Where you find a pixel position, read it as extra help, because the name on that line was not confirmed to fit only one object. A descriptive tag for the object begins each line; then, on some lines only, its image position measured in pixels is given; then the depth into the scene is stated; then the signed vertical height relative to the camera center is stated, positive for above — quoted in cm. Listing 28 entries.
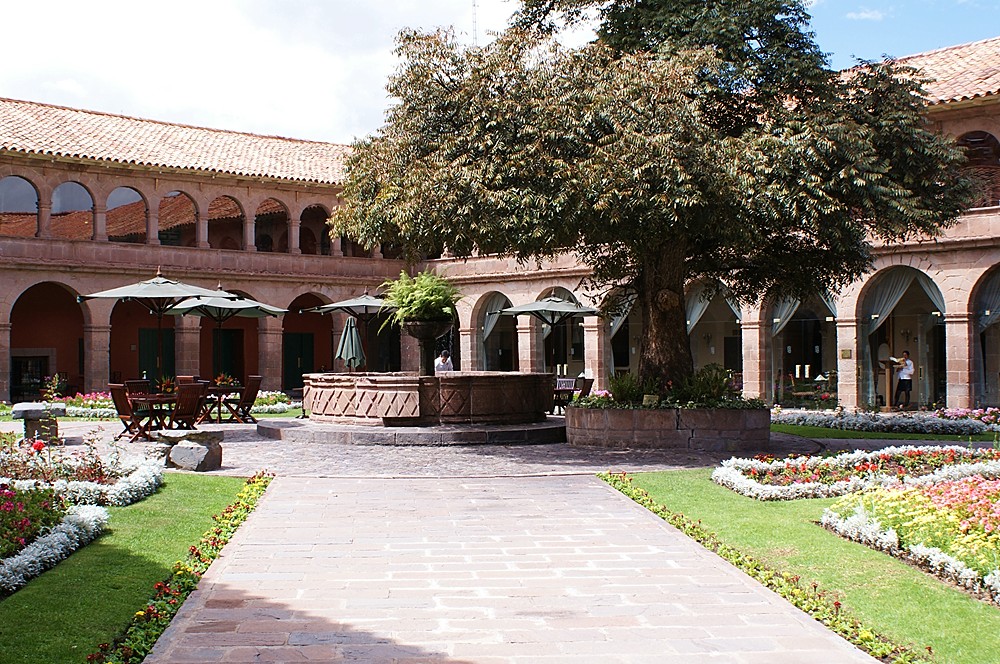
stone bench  1293 -73
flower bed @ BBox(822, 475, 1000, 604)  589 -116
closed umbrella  2120 +37
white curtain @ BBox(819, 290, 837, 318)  2334 +130
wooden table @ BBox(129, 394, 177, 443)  1484 -67
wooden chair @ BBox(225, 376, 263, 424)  1906 -69
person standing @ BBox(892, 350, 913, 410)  2227 -40
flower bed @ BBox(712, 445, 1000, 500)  930 -117
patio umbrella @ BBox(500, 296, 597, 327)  2223 +121
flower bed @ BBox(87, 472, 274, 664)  462 -133
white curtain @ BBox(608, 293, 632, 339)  1680 +100
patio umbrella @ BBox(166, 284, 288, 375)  1933 +119
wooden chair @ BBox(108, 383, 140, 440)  1535 -71
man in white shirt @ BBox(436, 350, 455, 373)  2518 +0
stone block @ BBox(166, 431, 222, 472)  1130 -101
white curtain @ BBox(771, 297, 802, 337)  2406 +116
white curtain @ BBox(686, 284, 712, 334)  2561 +146
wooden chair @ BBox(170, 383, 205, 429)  1501 -58
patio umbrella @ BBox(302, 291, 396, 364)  2177 +132
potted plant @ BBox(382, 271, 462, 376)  1576 +94
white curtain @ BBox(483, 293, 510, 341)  3052 +175
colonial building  2192 +232
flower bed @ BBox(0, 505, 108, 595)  581 -119
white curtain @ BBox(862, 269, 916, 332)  2250 +147
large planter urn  1584 +50
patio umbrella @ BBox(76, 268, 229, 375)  1650 +128
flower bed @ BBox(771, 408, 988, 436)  1692 -117
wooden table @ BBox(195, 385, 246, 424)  1902 -72
